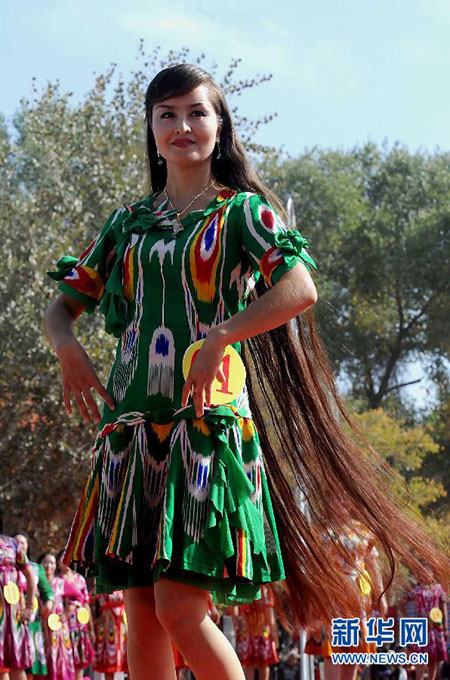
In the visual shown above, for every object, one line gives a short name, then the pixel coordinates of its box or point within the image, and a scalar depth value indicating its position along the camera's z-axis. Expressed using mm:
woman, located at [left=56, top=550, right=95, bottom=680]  13531
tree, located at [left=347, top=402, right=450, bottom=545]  25117
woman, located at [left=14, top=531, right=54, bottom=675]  11977
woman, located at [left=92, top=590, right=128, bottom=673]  13922
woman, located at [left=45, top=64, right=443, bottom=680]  3096
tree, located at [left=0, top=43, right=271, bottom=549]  17469
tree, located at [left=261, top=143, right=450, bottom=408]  34344
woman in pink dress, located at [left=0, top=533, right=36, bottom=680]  11047
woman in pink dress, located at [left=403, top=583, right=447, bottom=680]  15734
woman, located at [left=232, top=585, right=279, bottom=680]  15820
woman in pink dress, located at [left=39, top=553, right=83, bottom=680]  12891
